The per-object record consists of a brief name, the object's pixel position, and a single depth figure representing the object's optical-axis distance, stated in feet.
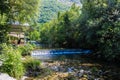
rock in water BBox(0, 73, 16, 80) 17.41
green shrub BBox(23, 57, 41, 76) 26.80
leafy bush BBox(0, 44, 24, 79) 19.98
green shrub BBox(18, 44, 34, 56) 44.74
